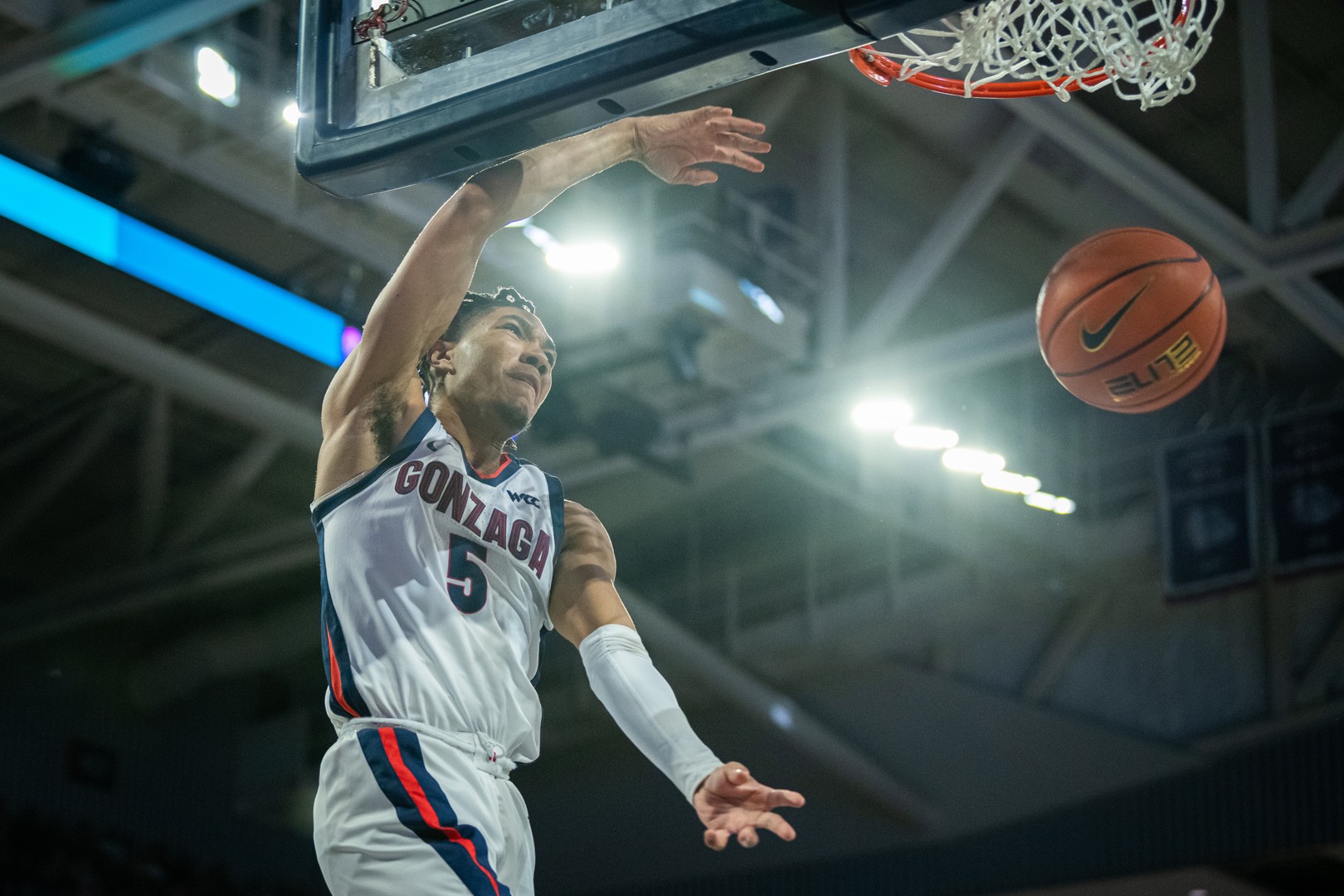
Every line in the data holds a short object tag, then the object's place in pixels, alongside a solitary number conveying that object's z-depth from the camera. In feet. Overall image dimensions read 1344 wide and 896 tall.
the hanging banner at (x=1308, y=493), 34.47
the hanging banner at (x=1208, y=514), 35.35
